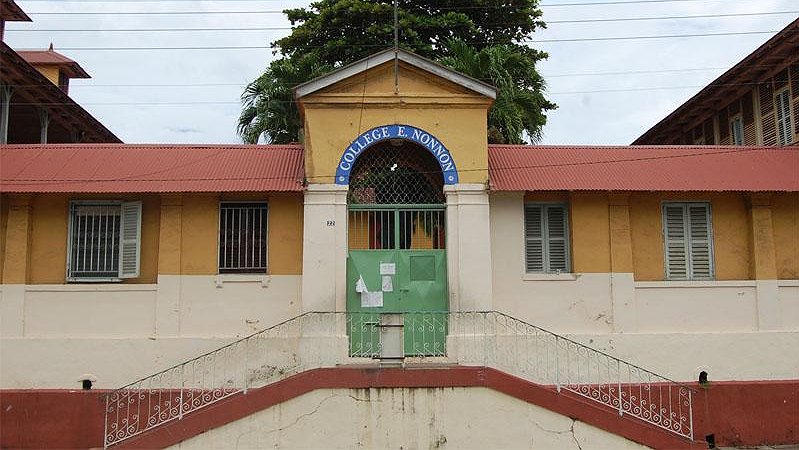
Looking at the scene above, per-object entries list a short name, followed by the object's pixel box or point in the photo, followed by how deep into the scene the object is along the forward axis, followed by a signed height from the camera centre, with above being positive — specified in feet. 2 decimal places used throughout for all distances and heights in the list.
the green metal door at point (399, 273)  41.98 +0.47
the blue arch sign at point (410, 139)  42.37 +8.03
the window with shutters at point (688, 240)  45.14 +2.41
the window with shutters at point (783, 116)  51.60 +11.45
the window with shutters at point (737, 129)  59.00 +12.15
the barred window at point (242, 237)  43.86 +2.71
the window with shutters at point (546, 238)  44.70 +2.57
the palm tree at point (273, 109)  63.26 +14.97
